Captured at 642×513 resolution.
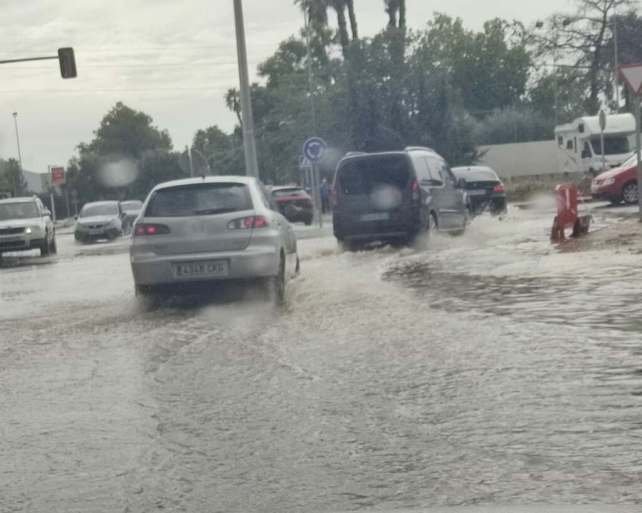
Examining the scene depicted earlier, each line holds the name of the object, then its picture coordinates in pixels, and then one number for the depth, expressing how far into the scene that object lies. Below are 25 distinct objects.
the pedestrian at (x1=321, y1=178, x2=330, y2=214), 51.38
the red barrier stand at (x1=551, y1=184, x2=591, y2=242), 22.45
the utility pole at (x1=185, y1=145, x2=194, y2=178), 36.55
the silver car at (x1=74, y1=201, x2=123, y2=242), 41.84
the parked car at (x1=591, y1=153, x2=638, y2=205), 33.94
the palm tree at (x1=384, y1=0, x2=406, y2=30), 65.62
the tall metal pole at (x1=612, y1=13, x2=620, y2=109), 66.25
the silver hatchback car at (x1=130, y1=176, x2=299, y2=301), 14.09
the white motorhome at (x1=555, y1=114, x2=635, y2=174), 50.53
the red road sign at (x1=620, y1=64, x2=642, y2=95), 22.45
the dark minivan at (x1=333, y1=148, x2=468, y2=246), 23.12
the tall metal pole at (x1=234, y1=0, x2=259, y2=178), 28.05
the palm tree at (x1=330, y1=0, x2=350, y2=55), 68.00
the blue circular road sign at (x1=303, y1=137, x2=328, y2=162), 35.06
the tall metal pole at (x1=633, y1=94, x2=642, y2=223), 22.58
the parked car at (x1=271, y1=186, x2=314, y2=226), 42.59
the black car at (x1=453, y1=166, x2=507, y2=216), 36.41
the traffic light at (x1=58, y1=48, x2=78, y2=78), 35.97
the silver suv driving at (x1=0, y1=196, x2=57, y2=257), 30.24
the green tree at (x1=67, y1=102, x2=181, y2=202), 129.50
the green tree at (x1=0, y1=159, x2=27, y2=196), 100.81
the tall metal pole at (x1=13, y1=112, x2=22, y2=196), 116.99
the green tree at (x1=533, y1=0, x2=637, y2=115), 70.69
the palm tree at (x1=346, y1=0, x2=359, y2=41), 68.06
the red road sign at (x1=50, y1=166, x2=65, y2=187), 72.94
